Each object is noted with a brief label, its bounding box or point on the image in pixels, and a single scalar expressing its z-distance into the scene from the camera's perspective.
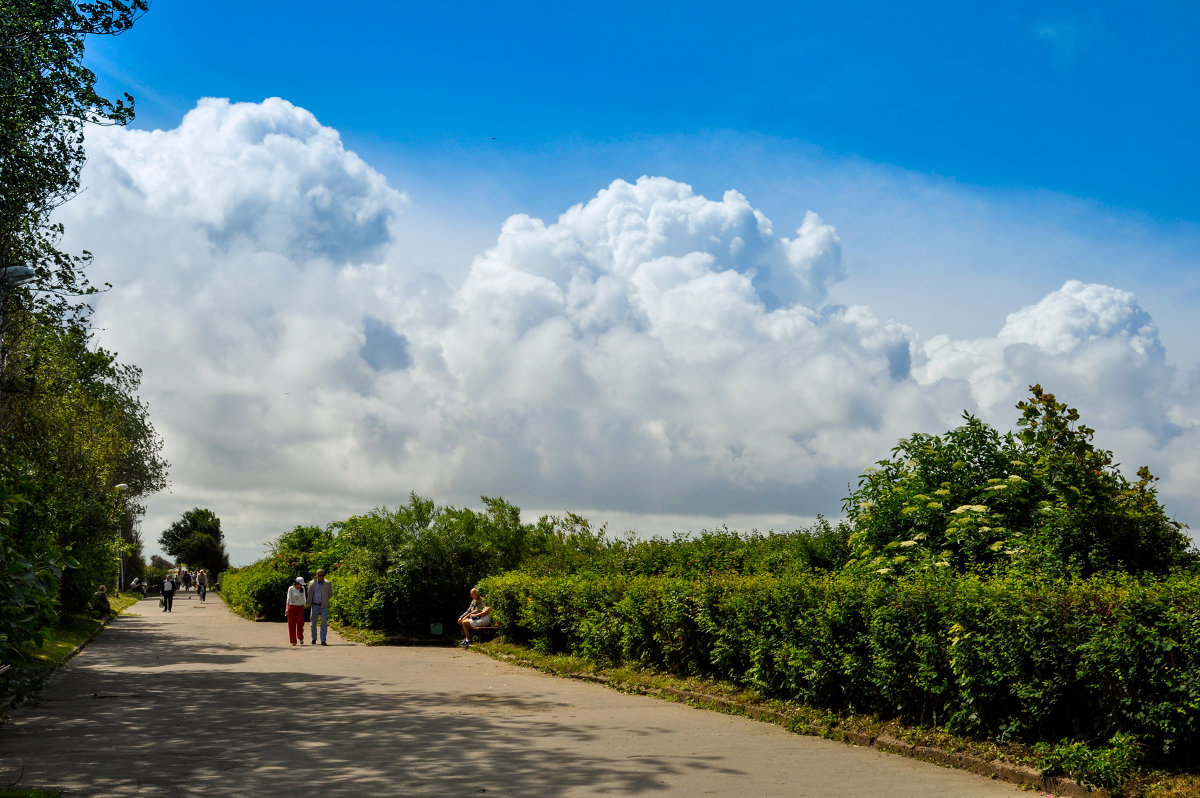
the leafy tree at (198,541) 94.69
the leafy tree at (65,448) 17.12
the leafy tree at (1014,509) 11.49
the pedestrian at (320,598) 23.39
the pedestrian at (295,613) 23.50
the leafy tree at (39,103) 15.54
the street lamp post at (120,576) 57.99
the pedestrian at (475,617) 22.34
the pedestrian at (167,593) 41.91
